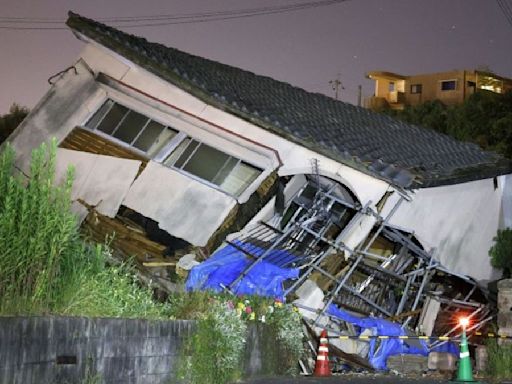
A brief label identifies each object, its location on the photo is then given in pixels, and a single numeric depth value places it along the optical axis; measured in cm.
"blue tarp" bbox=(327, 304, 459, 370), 1823
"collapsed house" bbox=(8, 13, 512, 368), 1803
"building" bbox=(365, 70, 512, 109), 7325
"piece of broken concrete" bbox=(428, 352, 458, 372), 1780
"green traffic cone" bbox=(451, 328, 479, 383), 1381
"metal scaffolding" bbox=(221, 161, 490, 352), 1802
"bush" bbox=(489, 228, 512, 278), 2206
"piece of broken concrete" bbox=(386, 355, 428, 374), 1777
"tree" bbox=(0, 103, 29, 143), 3500
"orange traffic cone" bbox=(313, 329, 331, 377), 1495
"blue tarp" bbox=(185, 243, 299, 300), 1692
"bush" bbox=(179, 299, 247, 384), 1078
